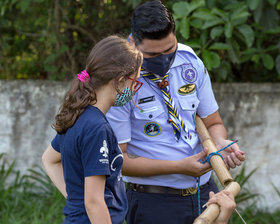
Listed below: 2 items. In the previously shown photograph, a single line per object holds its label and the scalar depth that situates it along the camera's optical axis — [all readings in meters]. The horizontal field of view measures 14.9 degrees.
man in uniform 3.63
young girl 3.28
